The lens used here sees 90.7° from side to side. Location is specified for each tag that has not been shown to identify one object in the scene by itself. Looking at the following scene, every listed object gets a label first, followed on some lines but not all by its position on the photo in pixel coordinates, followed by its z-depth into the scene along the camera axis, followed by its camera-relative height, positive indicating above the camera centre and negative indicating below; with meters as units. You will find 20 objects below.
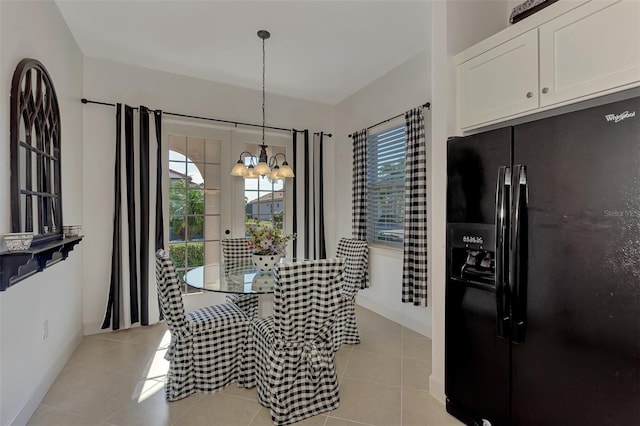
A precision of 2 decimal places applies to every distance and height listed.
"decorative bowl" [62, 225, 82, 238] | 2.48 -0.14
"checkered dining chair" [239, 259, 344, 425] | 1.88 -0.83
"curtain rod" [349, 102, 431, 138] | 3.14 +1.07
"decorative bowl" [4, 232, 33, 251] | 1.55 -0.14
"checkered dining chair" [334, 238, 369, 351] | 2.95 -0.76
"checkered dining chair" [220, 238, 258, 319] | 3.21 -0.43
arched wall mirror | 1.76 +0.38
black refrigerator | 1.24 -0.27
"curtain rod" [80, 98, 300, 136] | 3.23 +1.14
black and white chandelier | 2.71 +0.37
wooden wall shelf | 1.49 -0.26
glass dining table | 2.28 -0.54
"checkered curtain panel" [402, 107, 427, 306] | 3.15 -0.02
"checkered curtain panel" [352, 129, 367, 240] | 4.02 +0.32
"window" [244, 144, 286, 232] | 4.20 +0.17
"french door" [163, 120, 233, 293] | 3.74 +0.25
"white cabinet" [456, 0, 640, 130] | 1.33 +0.75
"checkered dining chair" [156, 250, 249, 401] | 2.11 -0.93
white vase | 2.71 -0.42
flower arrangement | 2.70 -0.25
